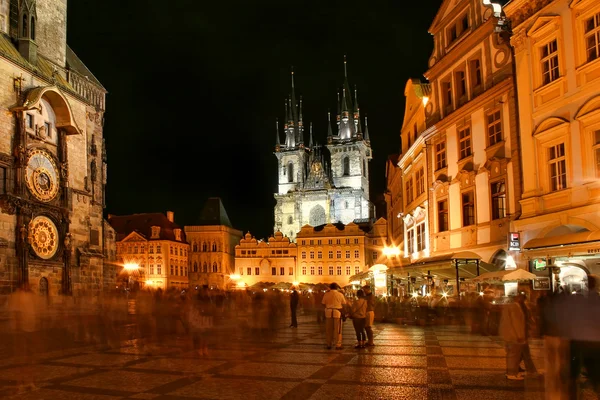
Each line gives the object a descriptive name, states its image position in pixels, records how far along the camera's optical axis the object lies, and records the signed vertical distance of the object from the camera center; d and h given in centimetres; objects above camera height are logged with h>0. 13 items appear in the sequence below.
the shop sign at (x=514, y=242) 2003 +45
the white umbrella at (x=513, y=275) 1814 -58
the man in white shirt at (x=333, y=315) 1489 -129
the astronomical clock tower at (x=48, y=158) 2944 +601
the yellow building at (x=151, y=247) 8981 +295
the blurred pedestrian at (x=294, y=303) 2361 -156
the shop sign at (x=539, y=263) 1909 -26
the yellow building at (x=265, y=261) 9788 +44
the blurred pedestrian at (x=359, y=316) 1491 -134
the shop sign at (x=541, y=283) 2022 -94
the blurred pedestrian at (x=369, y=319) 1514 -146
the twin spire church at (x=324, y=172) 11412 +1767
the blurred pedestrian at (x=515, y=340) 985 -135
